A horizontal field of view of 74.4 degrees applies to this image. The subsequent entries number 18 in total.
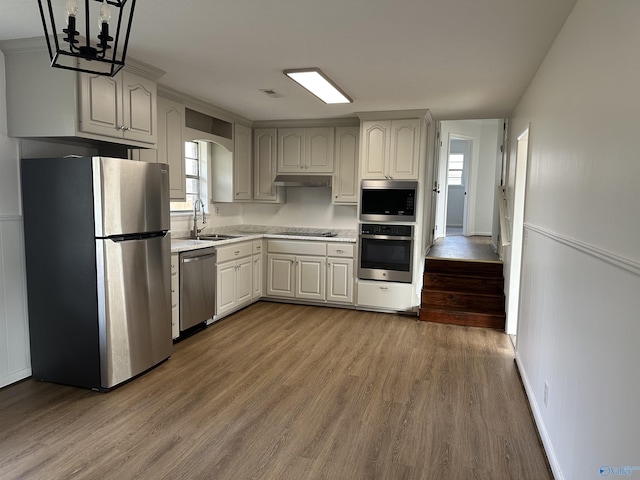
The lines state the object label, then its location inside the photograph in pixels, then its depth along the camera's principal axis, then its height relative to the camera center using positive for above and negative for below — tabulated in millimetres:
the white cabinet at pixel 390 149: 4918 +588
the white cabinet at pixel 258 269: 5355 -934
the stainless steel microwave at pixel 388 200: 4977 -21
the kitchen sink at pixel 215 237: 4957 -498
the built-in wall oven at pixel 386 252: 5031 -651
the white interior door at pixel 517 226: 4137 -253
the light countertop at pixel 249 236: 4219 -494
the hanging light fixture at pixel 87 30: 1287 +890
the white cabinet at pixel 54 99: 2836 +646
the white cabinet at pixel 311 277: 5340 -1010
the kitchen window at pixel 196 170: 5160 +317
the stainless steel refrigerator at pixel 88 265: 2875 -509
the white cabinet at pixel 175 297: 3861 -942
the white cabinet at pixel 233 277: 4602 -934
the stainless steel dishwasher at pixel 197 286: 4004 -899
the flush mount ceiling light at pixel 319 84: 3383 +994
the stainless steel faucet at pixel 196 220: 4961 -294
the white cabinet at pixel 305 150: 5520 +624
